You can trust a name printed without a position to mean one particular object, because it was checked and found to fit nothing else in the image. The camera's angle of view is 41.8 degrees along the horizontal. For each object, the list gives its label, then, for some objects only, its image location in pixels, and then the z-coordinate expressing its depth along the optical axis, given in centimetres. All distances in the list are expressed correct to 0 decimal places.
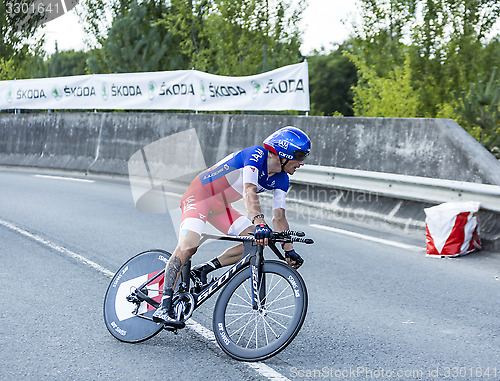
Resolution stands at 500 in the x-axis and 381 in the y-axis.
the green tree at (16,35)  3297
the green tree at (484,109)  1068
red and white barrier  785
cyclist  457
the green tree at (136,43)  2395
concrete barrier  910
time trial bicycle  439
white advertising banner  1296
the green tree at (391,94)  1463
